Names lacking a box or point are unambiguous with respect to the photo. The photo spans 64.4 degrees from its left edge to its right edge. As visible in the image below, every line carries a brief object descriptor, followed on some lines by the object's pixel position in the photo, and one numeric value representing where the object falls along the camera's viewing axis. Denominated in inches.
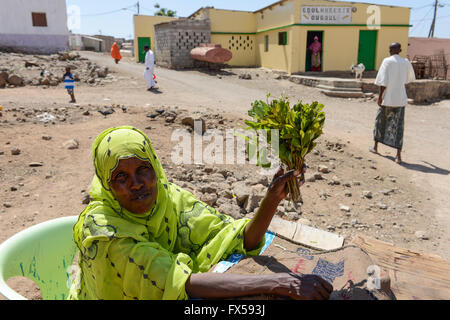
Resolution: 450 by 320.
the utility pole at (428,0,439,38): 1264.8
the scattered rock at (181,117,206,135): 270.4
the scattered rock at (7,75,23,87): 499.5
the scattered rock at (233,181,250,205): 176.2
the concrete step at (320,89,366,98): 523.5
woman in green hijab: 62.3
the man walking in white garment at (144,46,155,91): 510.6
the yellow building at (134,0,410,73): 668.7
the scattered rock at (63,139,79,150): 237.9
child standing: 405.7
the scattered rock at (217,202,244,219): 157.4
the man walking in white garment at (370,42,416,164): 253.9
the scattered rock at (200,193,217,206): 167.8
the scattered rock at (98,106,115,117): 311.6
